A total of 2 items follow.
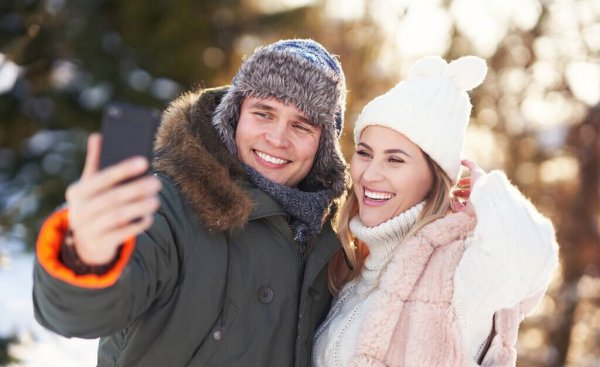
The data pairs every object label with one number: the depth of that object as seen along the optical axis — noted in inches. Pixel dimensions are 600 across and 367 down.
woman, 89.8
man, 57.9
